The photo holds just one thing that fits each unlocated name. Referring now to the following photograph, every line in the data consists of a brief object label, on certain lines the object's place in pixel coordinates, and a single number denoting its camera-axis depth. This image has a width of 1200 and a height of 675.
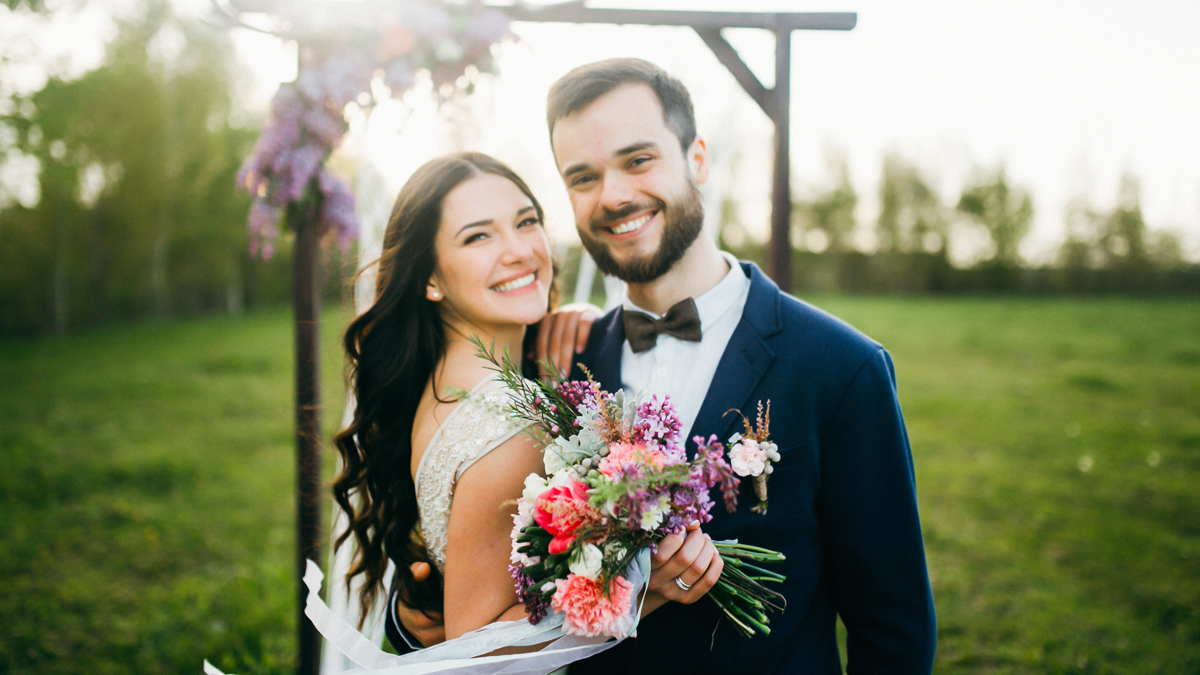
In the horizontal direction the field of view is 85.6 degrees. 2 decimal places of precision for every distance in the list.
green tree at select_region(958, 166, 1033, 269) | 34.81
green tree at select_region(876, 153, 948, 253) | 36.50
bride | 2.10
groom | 1.88
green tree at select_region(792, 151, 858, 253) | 37.81
